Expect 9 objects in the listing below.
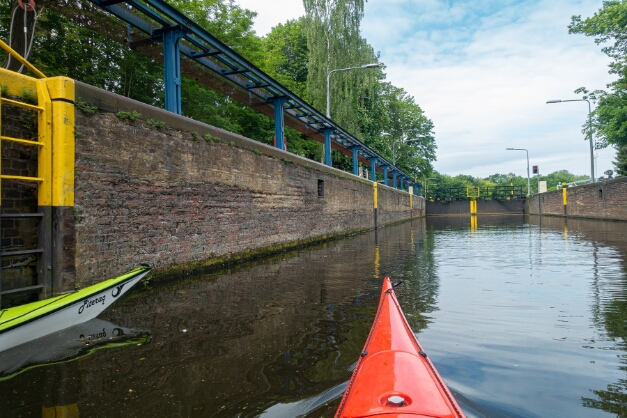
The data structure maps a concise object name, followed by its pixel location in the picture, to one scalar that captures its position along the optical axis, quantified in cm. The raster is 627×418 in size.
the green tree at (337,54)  2391
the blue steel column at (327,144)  1756
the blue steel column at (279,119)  1277
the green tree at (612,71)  1988
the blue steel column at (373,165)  2528
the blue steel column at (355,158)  2159
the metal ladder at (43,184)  474
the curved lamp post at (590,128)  2171
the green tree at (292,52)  2891
